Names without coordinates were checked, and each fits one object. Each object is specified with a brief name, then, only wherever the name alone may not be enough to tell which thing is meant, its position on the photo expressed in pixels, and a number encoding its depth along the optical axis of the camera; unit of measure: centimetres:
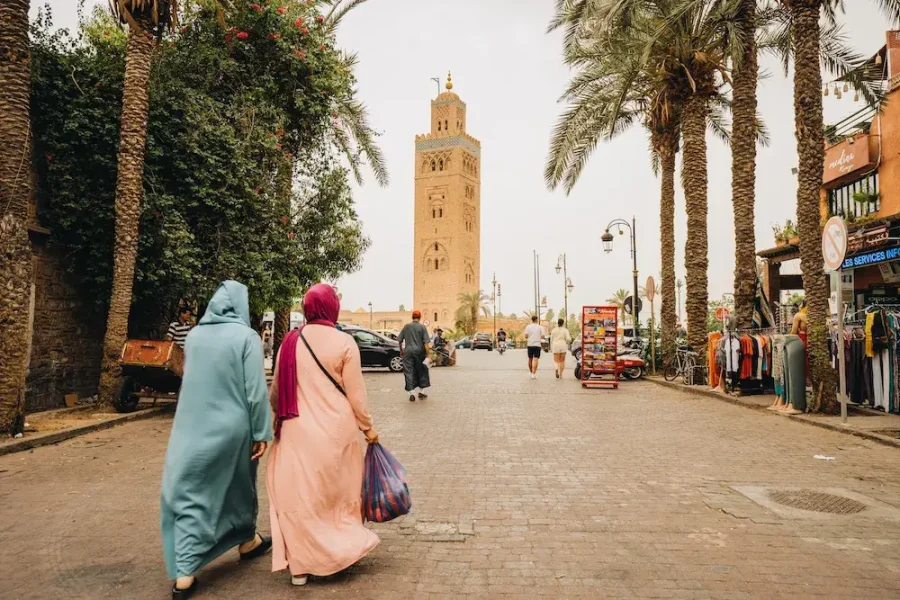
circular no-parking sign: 1010
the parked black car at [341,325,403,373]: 2559
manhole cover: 561
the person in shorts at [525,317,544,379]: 2197
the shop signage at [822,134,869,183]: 1952
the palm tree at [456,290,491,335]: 9950
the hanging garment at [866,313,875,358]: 1099
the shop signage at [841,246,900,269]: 1648
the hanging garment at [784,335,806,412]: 1166
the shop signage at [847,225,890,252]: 1630
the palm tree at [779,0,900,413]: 1159
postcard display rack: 1934
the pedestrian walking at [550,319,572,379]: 2183
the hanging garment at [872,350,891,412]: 1103
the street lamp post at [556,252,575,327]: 6345
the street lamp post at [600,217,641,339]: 2461
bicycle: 1750
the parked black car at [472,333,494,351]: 6844
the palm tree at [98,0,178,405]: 1198
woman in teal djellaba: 390
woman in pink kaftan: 400
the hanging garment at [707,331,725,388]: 1566
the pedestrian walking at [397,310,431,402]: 1484
